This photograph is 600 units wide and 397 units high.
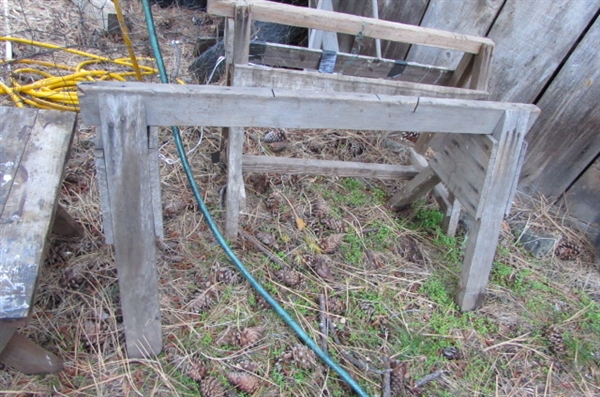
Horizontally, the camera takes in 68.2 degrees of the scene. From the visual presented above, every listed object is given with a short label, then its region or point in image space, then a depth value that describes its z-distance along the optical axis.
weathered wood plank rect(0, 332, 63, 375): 1.30
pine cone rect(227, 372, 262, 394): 1.48
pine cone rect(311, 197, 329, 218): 2.21
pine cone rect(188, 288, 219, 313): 1.71
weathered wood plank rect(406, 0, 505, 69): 2.40
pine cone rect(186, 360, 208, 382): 1.48
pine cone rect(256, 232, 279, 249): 2.01
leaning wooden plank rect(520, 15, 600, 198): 2.19
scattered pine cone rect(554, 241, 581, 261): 2.32
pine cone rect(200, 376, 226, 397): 1.44
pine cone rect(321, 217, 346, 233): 2.16
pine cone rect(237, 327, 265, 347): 1.61
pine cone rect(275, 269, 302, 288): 1.84
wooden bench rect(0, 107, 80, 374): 1.10
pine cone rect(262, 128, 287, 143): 2.62
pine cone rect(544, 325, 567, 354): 1.80
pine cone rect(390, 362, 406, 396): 1.56
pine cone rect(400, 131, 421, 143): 2.96
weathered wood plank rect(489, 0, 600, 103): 2.15
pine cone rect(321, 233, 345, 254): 2.04
